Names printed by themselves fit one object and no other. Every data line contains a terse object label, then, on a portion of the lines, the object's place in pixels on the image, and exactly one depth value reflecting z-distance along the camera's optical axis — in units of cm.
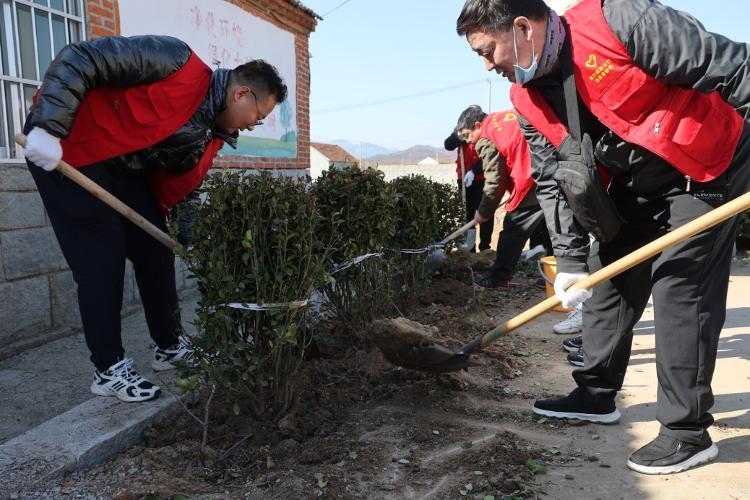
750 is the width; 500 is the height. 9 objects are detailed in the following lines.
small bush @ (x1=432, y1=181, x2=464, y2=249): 625
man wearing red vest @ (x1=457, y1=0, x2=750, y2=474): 210
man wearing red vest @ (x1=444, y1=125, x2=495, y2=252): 841
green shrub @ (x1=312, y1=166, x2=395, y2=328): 354
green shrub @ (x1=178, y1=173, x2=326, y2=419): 240
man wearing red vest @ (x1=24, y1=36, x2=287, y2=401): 241
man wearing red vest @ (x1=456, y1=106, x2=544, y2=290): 558
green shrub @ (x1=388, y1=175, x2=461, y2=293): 474
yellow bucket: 519
